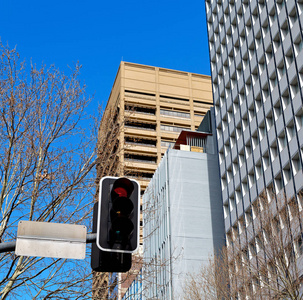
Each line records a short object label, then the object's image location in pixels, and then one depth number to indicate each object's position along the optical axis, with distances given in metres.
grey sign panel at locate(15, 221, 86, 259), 5.42
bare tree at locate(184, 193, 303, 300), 25.22
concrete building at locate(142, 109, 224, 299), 47.59
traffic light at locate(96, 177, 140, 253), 5.06
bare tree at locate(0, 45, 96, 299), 12.45
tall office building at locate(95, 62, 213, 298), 91.88
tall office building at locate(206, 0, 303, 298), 38.06
